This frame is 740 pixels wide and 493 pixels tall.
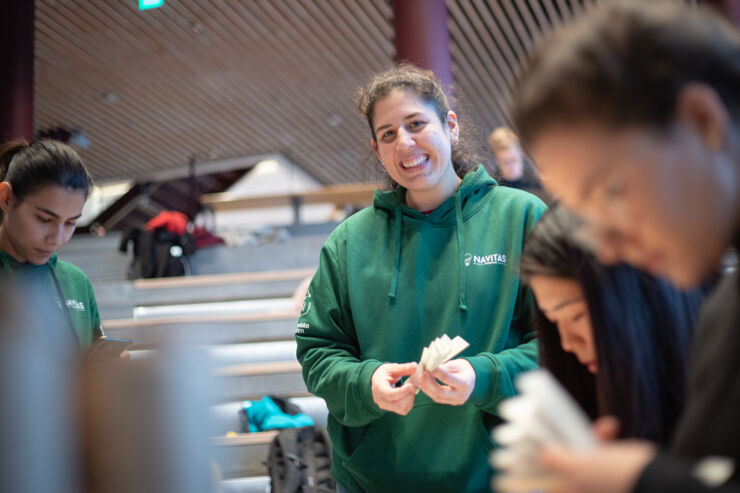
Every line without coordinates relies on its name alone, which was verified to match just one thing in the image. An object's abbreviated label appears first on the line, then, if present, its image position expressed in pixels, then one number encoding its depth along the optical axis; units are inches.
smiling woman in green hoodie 63.2
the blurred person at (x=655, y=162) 26.0
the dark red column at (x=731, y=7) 232.4
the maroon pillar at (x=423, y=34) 253.0
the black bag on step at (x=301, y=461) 112.0
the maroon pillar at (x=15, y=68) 277.6
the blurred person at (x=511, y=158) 194.9
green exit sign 223.9
